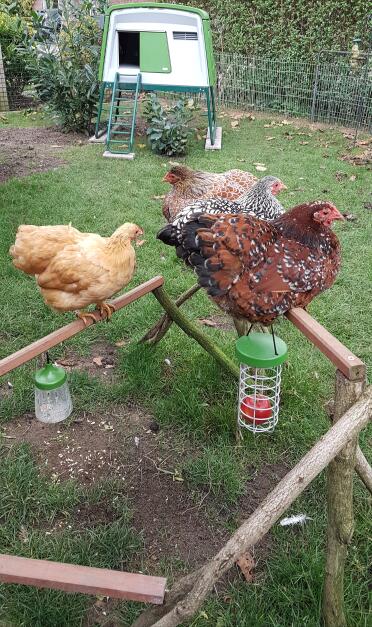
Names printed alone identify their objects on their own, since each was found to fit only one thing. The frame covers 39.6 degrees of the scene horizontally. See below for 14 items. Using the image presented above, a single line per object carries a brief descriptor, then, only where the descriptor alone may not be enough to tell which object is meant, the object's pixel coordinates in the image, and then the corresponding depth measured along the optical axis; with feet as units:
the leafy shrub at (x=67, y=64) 26.53
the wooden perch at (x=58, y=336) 6.61
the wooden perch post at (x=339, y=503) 5.18
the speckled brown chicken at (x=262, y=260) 6.69
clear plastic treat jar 7.81
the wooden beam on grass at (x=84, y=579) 4.67
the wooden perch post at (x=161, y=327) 10.32
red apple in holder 8.50
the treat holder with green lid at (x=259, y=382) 7.21
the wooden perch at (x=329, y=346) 4.99
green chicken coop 25.81
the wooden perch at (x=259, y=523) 4.31
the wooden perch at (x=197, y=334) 9.73
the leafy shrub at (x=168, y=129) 24.64
